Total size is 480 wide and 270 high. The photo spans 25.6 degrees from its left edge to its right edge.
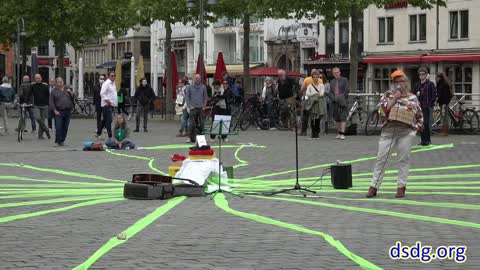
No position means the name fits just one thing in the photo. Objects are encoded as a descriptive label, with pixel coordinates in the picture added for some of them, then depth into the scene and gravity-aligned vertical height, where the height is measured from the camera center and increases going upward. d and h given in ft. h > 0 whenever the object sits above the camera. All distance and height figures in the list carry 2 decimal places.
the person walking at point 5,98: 105.60 -0.58
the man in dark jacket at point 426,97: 79.92 -0.37
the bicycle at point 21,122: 96.84 -2.75
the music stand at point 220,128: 50.12 -1.94
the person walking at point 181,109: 101.75 -1.72
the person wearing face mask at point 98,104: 98.43 -1.18
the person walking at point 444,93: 93.86 -0.08
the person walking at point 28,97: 102.21 -0.46
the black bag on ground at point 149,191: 46.42 -4.35
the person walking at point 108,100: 95.81 -0.71
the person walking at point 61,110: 86.79 -1.47
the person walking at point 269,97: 113.39 -0.53
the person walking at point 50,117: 112.98 -2.72
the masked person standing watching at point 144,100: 112.68 -0.83
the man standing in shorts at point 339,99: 93.39 -0.66
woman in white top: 94.07 -0.88
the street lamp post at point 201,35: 117.70 +6.42
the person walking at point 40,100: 98.68 -0.73
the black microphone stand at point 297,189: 49.33 -4.61
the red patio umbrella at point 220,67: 142.20 +3.40
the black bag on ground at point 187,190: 47.47 -4.40
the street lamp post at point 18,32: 143.54 +8.93
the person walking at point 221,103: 96.22 -0.99
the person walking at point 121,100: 130.21 -0.96
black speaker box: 50.94 -4.00
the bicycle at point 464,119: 100.17 -2.55
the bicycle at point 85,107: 171.53 -2.40
